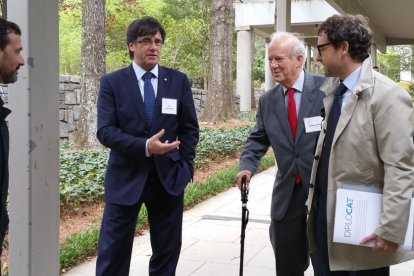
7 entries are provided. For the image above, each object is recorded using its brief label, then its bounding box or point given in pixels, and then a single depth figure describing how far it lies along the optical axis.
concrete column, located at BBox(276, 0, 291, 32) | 6.50
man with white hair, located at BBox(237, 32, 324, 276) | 3.18
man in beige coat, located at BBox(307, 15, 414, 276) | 2.33
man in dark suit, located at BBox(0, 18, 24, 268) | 2.38
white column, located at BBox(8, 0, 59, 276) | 2.82
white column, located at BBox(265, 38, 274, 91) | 7.01
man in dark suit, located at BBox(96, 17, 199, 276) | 3.26
